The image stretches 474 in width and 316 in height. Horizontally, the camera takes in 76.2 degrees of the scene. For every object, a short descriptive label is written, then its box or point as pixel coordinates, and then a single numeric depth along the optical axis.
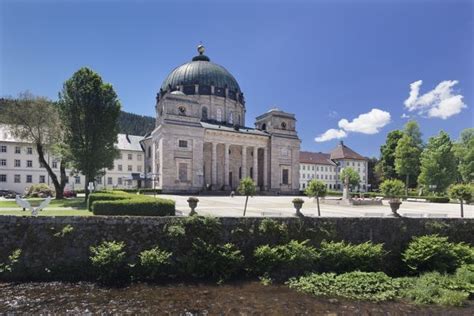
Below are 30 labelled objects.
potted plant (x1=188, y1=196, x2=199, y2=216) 14.13
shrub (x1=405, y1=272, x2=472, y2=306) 10.57
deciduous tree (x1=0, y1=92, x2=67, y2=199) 29.39
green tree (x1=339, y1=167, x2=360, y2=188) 55.62
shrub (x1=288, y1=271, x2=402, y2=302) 10.84
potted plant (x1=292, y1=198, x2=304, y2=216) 15.07
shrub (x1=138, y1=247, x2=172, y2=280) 11.44
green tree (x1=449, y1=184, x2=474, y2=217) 19.14
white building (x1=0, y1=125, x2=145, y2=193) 52.06
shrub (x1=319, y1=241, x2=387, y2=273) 12.87
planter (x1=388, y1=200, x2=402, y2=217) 15.98
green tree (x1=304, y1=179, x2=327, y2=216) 20.28
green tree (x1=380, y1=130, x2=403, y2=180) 60.31
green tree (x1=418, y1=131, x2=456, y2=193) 46.19
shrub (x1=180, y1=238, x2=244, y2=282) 11.88
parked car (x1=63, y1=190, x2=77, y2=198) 37.24
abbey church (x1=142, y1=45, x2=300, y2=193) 48.19
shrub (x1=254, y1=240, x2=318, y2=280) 12.35
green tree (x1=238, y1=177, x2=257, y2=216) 19.25
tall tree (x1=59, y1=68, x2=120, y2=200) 27.22
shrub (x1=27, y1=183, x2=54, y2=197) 35.69
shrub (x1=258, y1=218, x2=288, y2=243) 13.21
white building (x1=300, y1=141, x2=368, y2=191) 89.88
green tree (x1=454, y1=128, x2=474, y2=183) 48.22
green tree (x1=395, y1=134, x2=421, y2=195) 52.06
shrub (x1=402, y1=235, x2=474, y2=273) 13.41
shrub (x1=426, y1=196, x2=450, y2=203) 39.06
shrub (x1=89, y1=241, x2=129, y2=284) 11.07
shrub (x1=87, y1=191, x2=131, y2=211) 17.69
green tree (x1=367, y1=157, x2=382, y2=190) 87.01
